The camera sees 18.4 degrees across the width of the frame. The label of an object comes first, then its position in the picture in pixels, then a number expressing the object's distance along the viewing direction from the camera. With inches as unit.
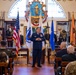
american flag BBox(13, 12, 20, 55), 439.5
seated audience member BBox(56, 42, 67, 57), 275.9
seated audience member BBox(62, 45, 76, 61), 220.8
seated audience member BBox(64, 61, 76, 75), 68.9
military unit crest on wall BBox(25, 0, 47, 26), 641.6
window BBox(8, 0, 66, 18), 683.4
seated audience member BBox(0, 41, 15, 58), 287.7
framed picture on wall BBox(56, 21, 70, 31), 668.1
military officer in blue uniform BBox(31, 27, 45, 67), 389.1
